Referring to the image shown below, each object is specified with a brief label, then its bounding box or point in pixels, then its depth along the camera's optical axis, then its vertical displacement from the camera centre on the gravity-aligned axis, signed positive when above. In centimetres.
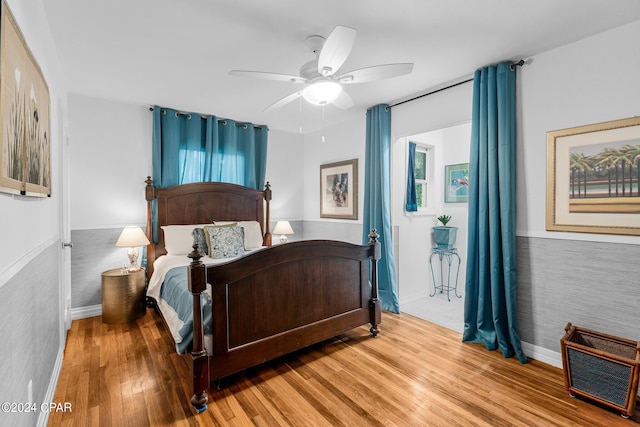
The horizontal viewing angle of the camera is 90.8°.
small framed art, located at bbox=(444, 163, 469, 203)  434 +41
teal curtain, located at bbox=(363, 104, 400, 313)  375 +22
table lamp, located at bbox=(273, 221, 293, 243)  465 -23
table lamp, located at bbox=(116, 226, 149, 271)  339 -30
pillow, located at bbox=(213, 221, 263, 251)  411 -28
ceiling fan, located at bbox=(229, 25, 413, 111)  188 +93
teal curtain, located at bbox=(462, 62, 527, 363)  266 +1
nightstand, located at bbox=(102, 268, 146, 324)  332 -88
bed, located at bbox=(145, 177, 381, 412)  206 -69
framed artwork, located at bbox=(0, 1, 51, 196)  108 +41
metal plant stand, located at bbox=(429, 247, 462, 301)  436 -78
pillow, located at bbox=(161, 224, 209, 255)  364 -31
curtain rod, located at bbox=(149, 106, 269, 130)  389 +128
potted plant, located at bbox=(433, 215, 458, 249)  423 -31
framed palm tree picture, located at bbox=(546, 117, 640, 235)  215 +25
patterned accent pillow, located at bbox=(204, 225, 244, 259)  351 -32
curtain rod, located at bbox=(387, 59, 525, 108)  264 +126
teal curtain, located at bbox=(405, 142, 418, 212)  406 +36
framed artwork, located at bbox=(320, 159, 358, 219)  438 +33
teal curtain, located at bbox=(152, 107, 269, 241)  392 +85
